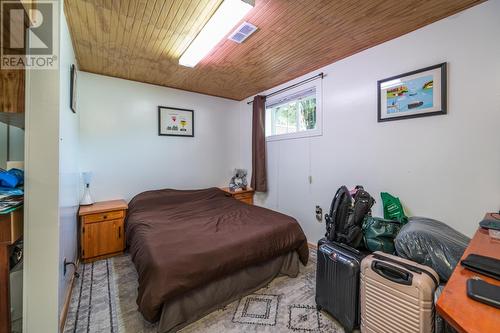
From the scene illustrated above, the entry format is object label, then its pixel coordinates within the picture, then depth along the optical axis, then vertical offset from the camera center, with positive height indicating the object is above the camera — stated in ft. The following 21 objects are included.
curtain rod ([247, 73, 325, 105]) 9.32 +4.14
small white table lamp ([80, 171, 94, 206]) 9.11 -1.18
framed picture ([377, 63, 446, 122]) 6.17 +2.33
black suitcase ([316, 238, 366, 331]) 4.94 -3.02
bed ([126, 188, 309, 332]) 4.97 -2.58
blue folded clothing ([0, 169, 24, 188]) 3.63 -0.23
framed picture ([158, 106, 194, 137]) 11.62 +2.60
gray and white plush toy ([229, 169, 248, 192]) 13.29 -1.03
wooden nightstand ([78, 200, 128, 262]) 8.23 -2.73
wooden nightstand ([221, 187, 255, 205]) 12.67 -1.82
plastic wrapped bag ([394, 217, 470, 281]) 4.34 -1.81
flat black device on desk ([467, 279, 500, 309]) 2.31 -1.50
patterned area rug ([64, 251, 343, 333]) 5.16 -4.05
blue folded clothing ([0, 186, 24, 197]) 3.60 -0.47
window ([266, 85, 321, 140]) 9.99 +2.79
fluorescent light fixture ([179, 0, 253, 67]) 5.39 +4.22
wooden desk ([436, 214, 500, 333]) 2.04 -1.57
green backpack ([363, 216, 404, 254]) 5.68 -1.92
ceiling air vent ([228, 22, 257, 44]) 6.37 +4.35
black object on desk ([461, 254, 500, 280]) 2.82 -1.44
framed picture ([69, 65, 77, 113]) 6.53 +2.49
